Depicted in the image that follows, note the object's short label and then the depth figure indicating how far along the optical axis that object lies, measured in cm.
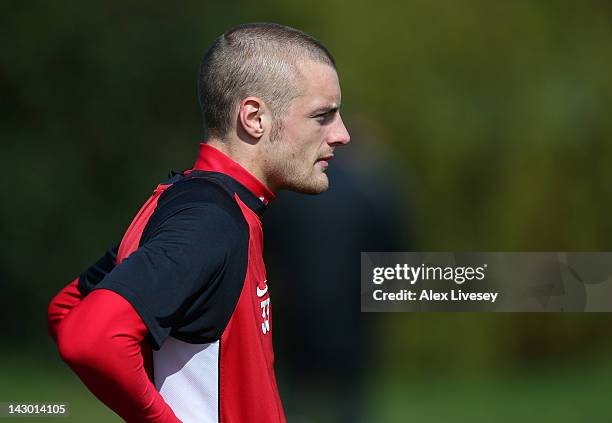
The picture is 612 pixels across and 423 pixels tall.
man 961
